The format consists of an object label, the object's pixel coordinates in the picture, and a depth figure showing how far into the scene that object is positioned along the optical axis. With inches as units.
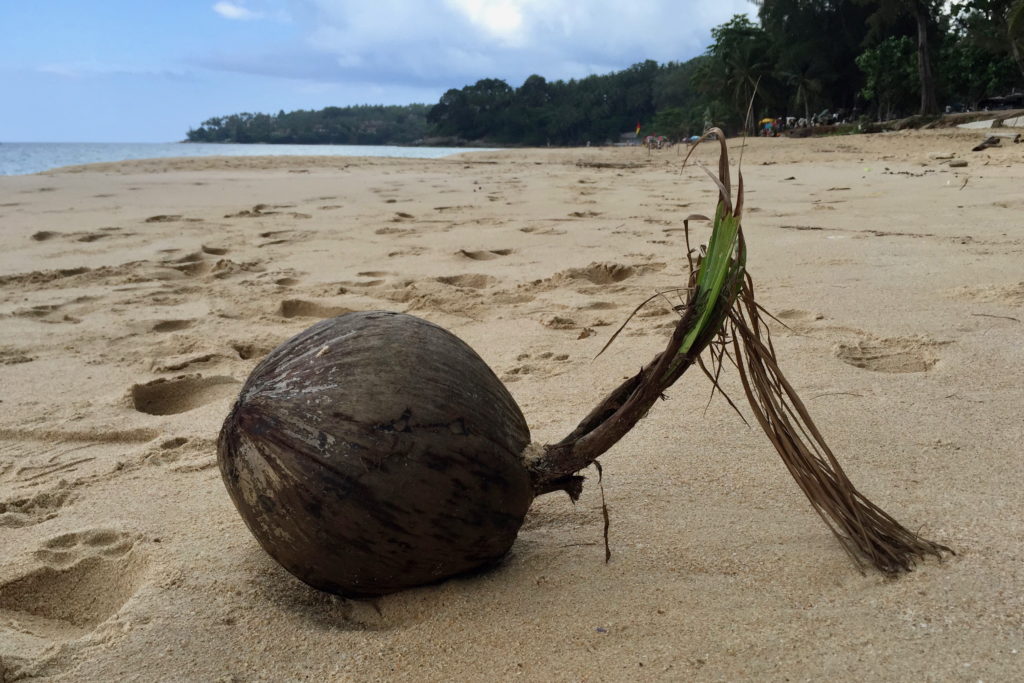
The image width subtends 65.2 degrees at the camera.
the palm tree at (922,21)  1083.3
